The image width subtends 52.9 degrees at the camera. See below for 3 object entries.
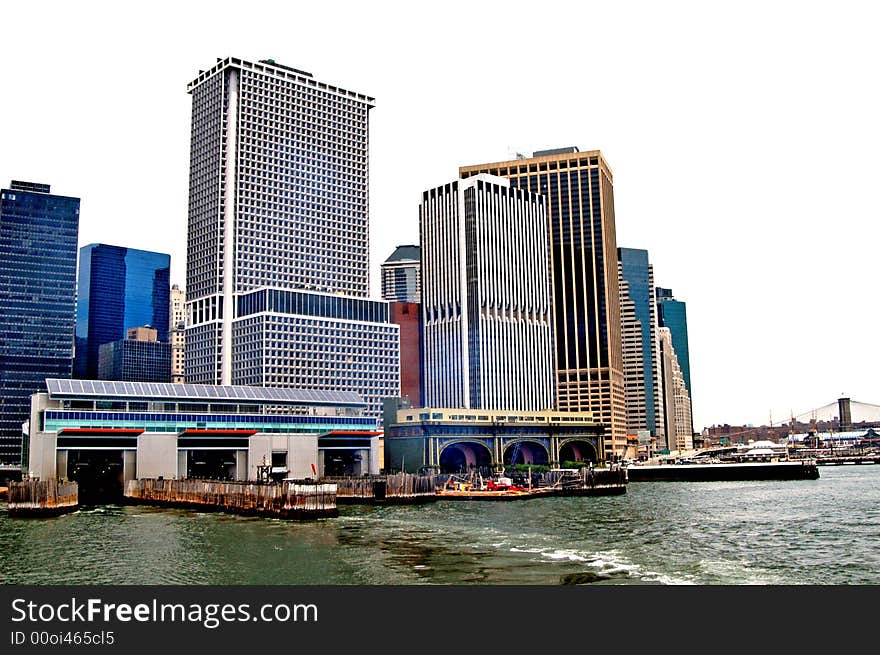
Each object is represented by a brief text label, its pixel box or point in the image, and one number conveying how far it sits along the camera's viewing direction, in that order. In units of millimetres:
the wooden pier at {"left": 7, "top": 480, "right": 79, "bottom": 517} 134000
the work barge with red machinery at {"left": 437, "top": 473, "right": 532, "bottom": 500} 172375
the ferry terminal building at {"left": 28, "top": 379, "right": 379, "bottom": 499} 170000
